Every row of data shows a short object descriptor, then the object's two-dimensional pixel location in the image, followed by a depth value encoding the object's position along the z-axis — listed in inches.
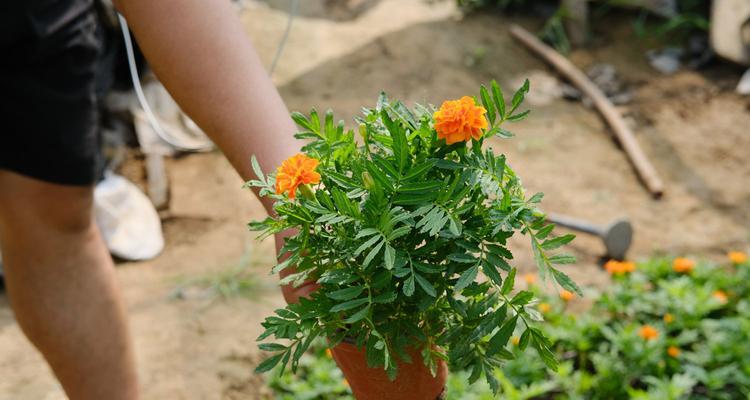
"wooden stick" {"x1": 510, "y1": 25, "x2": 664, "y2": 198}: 183.9
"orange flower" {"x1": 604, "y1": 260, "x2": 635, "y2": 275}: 131.3
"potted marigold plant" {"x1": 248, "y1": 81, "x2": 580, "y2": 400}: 47.4
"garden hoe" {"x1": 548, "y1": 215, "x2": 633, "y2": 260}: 153.9
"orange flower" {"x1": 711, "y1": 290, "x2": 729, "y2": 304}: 122.9
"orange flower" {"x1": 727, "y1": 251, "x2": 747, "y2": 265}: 132.7
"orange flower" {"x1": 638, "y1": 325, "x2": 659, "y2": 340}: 114.9
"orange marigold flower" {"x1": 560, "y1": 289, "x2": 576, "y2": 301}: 129.2
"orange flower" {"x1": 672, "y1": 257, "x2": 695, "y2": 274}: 133.1
